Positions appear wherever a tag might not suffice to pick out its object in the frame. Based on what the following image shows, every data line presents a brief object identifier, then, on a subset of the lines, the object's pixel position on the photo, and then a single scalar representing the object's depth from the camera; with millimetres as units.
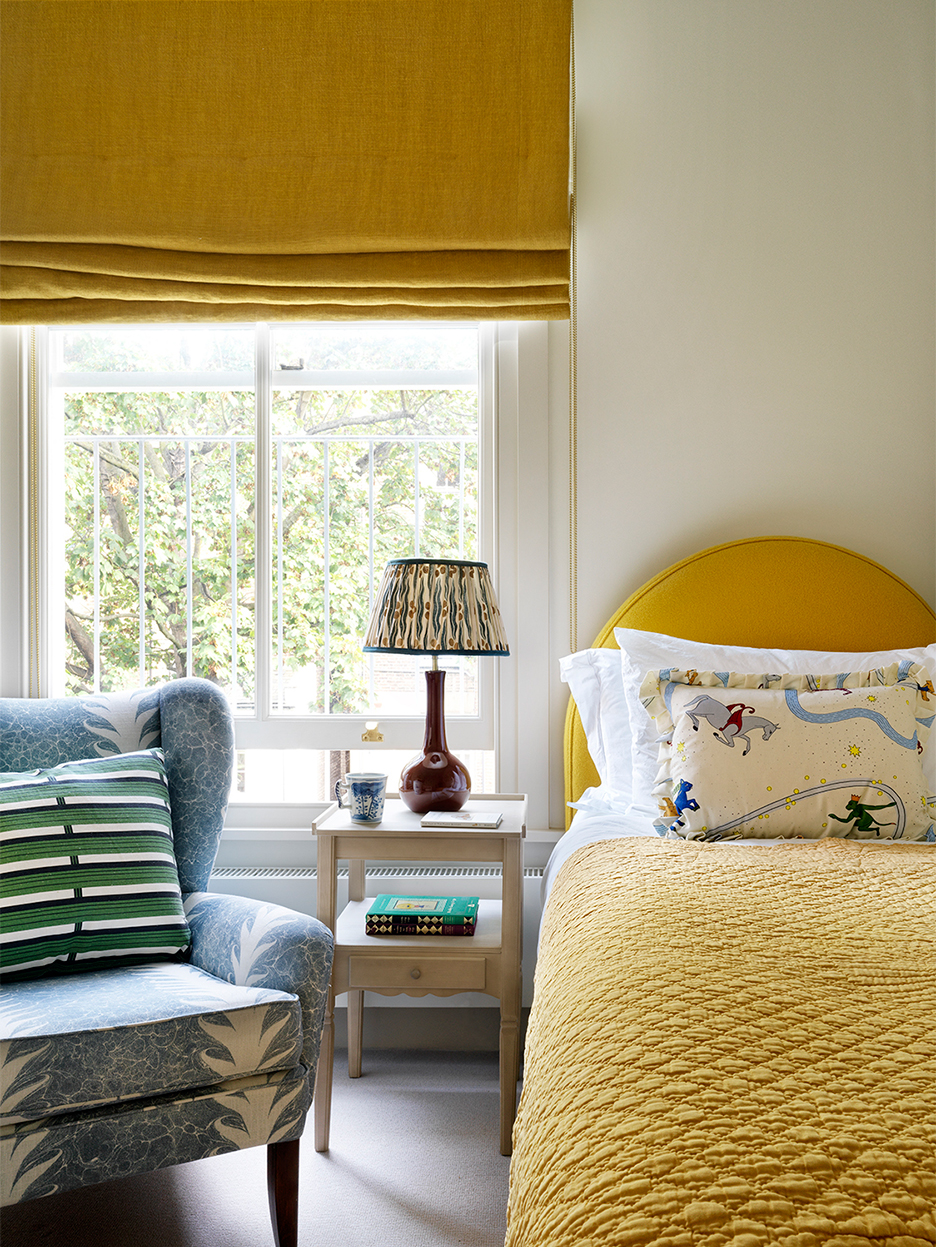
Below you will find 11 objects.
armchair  1194
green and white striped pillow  1440
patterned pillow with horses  1562
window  2258
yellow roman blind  2053
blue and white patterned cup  1752
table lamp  1754
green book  1749
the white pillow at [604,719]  1883
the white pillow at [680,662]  1793
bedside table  1715
